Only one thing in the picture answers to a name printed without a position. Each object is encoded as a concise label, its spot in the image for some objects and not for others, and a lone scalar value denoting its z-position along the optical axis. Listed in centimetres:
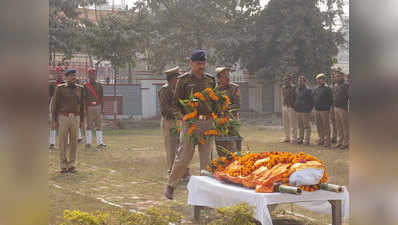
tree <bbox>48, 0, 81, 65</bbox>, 2311
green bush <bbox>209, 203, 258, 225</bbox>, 491
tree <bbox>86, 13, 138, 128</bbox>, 2244
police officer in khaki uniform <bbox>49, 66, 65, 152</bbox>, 1316
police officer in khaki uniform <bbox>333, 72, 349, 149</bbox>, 1414
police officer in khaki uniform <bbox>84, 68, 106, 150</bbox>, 1489
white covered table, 505
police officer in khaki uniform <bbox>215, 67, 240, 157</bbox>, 955
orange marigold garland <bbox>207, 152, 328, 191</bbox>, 522
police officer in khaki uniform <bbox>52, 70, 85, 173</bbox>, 1014
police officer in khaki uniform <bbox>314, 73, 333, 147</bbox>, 1518
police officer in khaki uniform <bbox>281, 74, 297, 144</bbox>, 1661
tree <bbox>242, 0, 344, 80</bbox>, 2877
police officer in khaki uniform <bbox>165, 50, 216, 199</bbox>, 716
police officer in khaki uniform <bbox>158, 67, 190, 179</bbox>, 901
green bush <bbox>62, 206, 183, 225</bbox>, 458
